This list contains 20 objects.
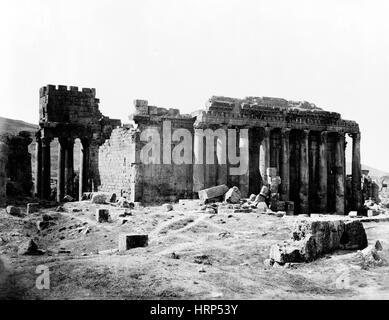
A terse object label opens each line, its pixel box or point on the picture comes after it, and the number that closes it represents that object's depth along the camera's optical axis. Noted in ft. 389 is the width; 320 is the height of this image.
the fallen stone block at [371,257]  42.86
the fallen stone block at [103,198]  85.05
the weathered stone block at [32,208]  75.66
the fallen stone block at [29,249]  43.27
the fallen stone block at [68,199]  96.60
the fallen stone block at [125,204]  81.82
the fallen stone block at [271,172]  95.81
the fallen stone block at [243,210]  74.08
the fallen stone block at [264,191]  91.45
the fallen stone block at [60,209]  79.00
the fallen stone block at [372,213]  95.50
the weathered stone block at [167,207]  77.06
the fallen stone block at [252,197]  89.94
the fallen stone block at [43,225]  66.44
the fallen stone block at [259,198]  88.32
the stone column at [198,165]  92.22
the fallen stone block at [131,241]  48.91
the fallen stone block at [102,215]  67.21
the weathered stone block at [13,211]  71.05
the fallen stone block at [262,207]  80.40
